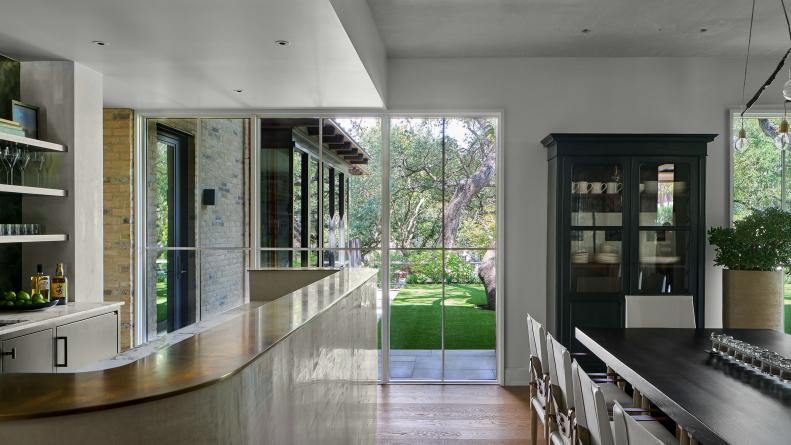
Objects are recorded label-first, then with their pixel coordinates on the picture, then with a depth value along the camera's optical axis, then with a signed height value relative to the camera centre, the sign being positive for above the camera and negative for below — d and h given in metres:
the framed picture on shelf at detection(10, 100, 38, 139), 3.77 +0.71
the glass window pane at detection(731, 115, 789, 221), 5.53 +0.51
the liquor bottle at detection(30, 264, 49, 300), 3.72 -0.38
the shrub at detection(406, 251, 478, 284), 5.66 -0.42
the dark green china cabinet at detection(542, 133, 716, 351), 5.06 +0.03
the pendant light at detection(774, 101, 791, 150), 3.04 +0.45
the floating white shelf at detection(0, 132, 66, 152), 3.44 +0.51
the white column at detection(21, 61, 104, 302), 3.97 +0.42
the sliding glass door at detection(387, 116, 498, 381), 5.66 -0.15
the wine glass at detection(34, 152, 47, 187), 3.98 +0.43
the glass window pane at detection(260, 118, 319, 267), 5.71 +0.37
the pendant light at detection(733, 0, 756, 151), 3.24 +0.46
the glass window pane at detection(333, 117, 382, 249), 5.69 +0.28
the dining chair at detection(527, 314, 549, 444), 3.13 -0.84
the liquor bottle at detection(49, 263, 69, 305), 3.85 -0.43
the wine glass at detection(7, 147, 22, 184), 3.60 +0.43
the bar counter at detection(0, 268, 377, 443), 1.05 -0.34
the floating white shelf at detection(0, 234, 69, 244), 3.43 -0.09
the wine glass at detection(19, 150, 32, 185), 3.74 +0.42
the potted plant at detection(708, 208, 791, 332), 4.84 -0.33
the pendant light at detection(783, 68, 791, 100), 2.69 +0.62
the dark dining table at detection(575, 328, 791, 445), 2.01 -0.69
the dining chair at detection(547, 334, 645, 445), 2.57 -0.80
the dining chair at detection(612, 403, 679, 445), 1.53 -0.57
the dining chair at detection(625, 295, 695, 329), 4.23 -0.63
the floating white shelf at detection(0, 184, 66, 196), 3.46 +0.21
